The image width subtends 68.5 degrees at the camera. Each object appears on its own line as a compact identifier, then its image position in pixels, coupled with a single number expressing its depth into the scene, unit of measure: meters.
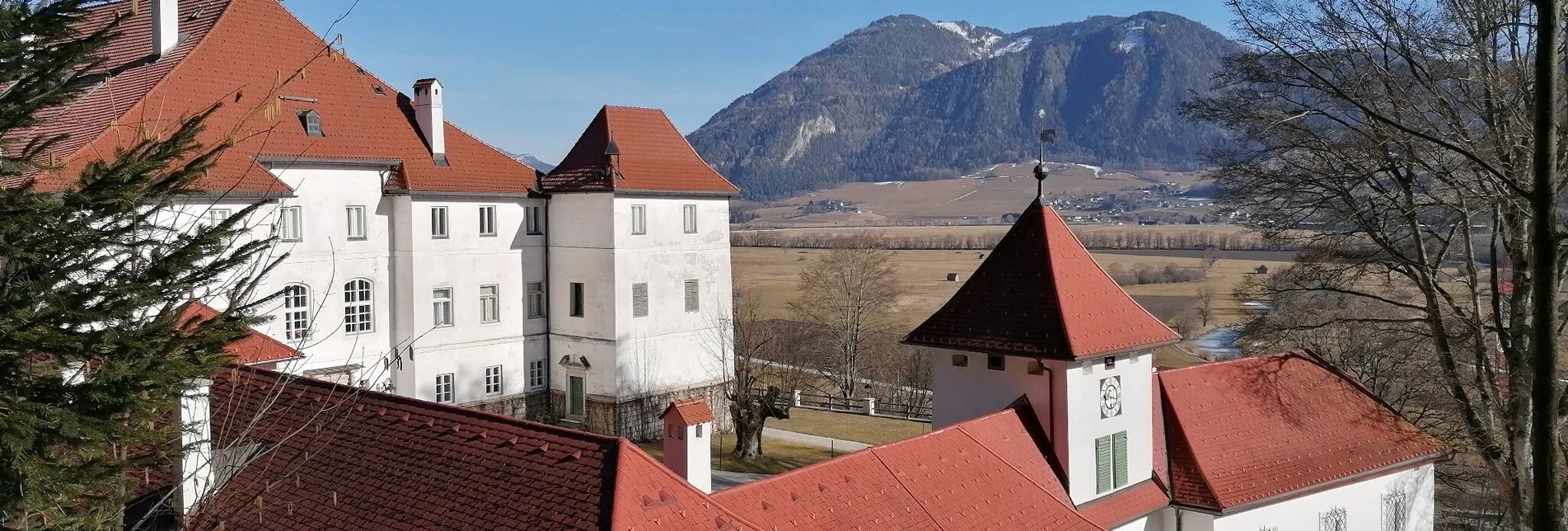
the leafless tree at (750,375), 30.30
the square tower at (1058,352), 16.83
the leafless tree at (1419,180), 16.34
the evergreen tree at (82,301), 6.24
